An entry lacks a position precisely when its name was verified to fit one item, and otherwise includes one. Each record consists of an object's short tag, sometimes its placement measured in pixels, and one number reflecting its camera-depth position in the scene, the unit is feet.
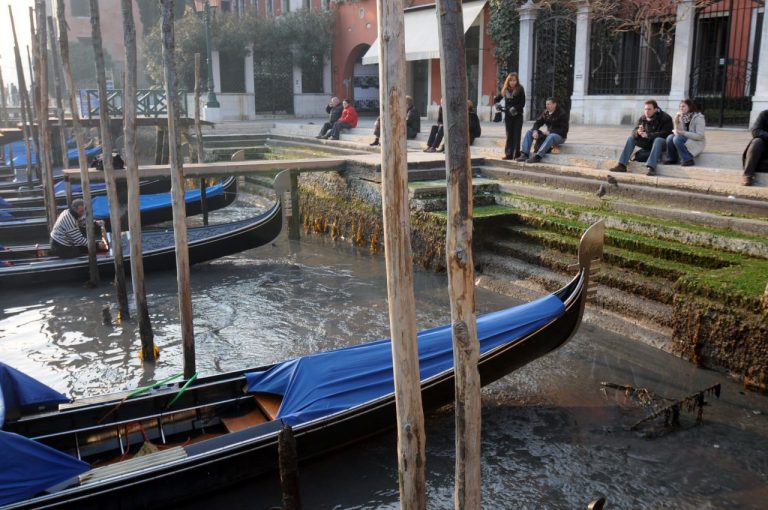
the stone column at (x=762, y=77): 29.16
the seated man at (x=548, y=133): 28.45
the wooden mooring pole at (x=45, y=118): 30.68
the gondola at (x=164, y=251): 25.00
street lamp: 52.16
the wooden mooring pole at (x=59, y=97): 32.04
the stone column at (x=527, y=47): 41.22
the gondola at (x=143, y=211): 32.65
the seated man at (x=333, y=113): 43.93
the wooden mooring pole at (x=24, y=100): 40.24
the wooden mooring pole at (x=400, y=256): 7.98
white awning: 45.51
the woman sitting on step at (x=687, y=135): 23.66
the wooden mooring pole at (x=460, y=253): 7.79
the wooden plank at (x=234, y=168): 29.35
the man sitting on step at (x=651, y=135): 24.14
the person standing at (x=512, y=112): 28.91
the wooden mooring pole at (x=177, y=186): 16.01
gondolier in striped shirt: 26.18
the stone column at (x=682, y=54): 33.06
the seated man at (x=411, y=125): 37.19
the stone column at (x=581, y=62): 37.68
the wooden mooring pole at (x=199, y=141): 34.50
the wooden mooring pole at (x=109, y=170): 20.51
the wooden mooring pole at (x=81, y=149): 23.85
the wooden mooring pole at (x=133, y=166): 18.08
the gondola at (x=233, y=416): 11.21
